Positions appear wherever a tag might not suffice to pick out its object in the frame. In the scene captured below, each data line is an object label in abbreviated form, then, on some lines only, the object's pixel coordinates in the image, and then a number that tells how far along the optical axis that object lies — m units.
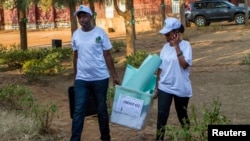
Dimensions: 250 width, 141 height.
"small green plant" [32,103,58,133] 7.56
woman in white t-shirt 6.44
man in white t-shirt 6.82
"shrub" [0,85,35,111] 9.73
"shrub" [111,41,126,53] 24.05
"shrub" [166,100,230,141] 5.43
